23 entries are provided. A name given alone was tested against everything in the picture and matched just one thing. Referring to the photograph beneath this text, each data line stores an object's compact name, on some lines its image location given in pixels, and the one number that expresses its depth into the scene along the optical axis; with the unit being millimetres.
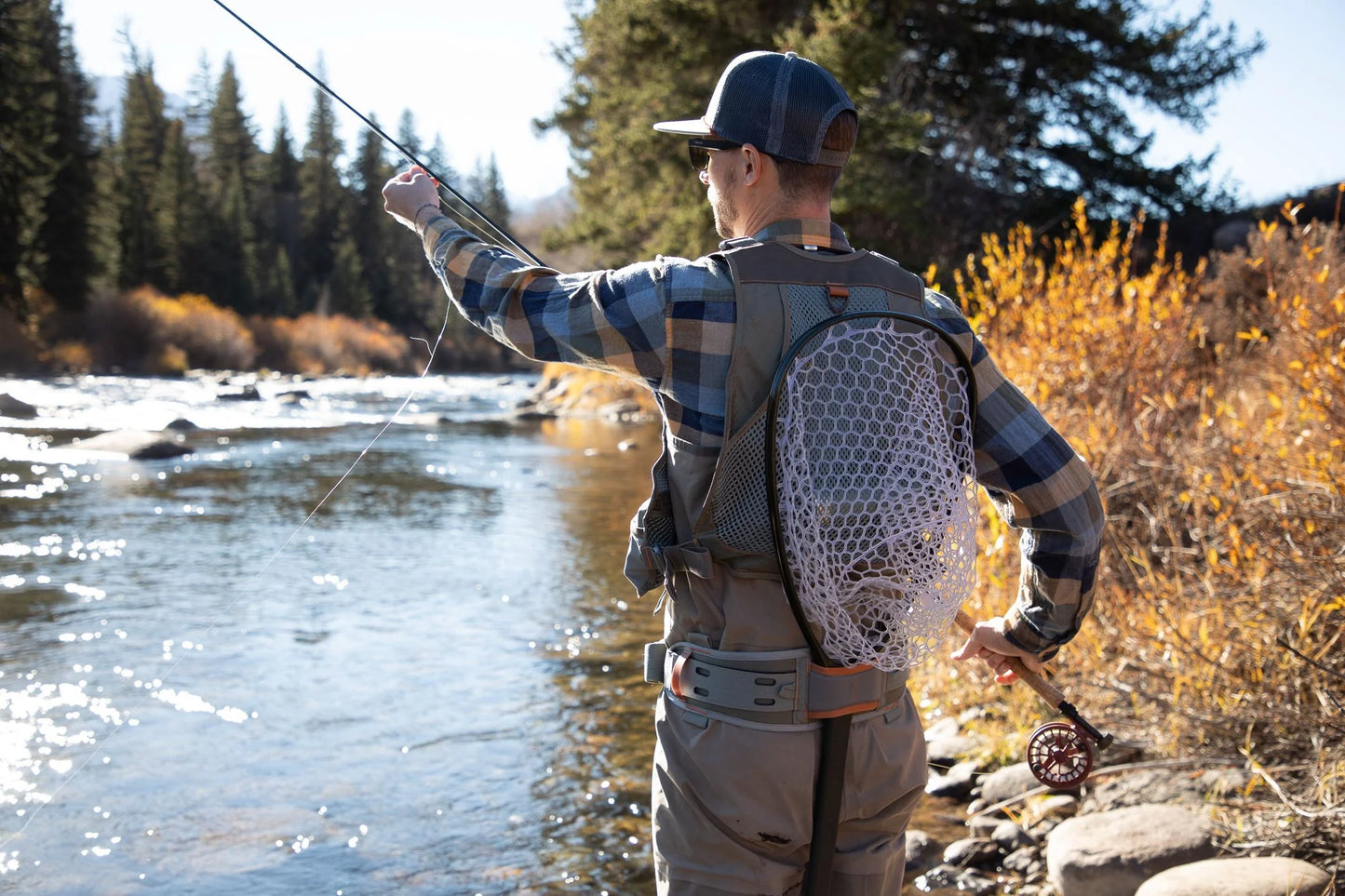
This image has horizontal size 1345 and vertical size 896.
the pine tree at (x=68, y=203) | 32906
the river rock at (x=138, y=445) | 14484
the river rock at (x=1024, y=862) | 4242
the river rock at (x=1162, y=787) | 4105
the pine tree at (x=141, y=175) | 42938
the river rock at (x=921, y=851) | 4398
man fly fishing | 1818
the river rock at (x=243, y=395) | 23859
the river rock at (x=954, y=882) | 4184
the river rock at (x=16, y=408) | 17375
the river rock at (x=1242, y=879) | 3219
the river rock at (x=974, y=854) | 4359
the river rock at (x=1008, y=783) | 4719
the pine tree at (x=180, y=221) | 45250
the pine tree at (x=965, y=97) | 16281
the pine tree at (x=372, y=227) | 53406
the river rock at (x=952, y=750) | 5195
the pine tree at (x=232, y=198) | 47500
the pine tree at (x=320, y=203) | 56625
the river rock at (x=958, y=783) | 5004
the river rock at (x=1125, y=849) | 3775
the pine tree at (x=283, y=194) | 57188
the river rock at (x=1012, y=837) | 4398
